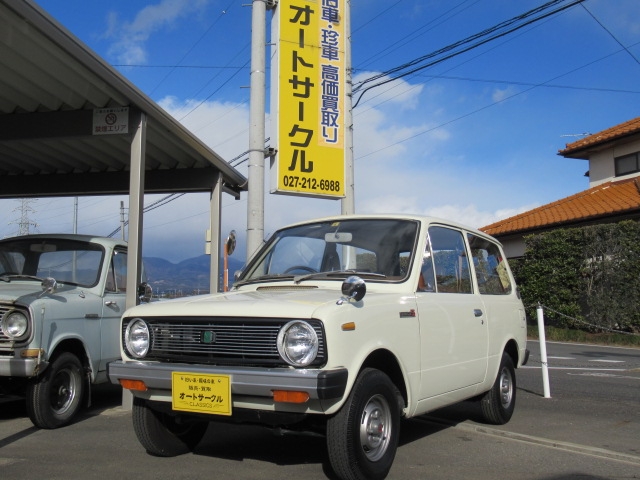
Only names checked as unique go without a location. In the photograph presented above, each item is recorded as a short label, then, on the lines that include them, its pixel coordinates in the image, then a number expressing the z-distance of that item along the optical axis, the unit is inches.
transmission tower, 2055.9
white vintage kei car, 147.4
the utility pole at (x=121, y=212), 1835.9
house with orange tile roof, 844.3
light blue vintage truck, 222.1
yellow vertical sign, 390.3
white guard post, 305.1
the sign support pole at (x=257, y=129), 340.2
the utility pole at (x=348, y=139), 420.8
